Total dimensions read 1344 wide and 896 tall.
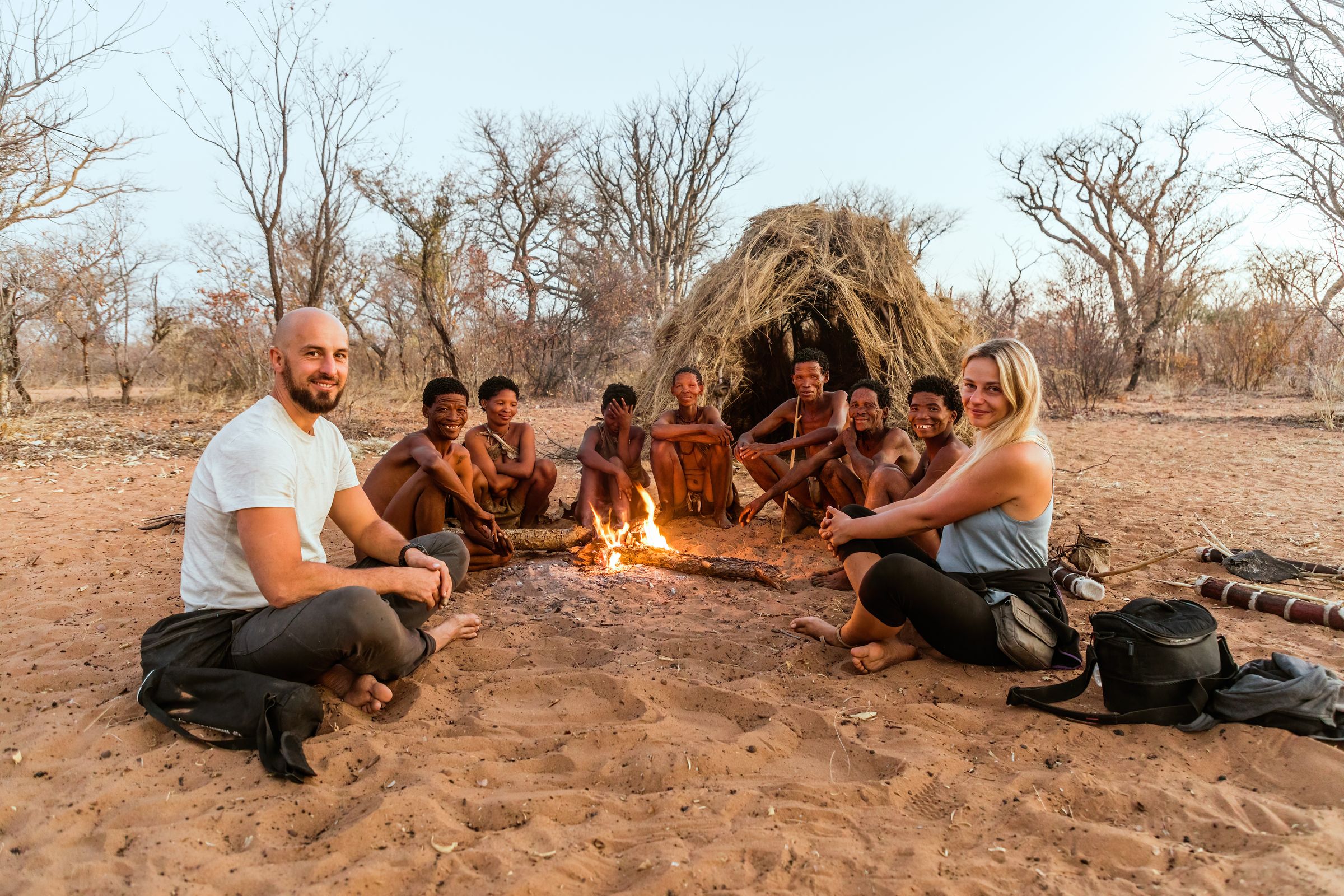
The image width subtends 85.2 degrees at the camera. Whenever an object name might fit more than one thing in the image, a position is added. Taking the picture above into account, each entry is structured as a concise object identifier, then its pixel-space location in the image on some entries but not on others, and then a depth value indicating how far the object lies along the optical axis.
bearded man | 2.17
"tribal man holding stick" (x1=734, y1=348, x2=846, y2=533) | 4.91
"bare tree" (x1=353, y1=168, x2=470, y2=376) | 13.69
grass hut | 5.99
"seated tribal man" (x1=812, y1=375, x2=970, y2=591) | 3.68
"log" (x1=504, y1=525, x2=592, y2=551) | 4.41
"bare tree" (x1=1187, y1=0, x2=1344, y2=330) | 9.88
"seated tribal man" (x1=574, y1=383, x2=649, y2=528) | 4.87
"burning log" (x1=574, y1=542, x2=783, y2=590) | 4.00
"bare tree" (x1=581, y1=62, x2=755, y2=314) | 19.16
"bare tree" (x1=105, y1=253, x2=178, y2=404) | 13.60
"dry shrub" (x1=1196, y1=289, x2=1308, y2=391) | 14.02
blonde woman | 2.51
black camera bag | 2.18
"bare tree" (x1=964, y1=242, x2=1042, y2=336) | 13.87
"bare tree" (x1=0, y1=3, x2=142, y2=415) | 7.59
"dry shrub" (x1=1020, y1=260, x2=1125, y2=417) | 12.07
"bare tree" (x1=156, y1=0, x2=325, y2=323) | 8.39
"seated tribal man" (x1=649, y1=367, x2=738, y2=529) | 5.03
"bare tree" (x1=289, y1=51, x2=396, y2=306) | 8.77
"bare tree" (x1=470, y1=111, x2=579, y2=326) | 19.95
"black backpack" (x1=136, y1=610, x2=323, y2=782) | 2.11
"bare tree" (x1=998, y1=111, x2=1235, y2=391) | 16.61
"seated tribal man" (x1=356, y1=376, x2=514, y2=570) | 3.99
